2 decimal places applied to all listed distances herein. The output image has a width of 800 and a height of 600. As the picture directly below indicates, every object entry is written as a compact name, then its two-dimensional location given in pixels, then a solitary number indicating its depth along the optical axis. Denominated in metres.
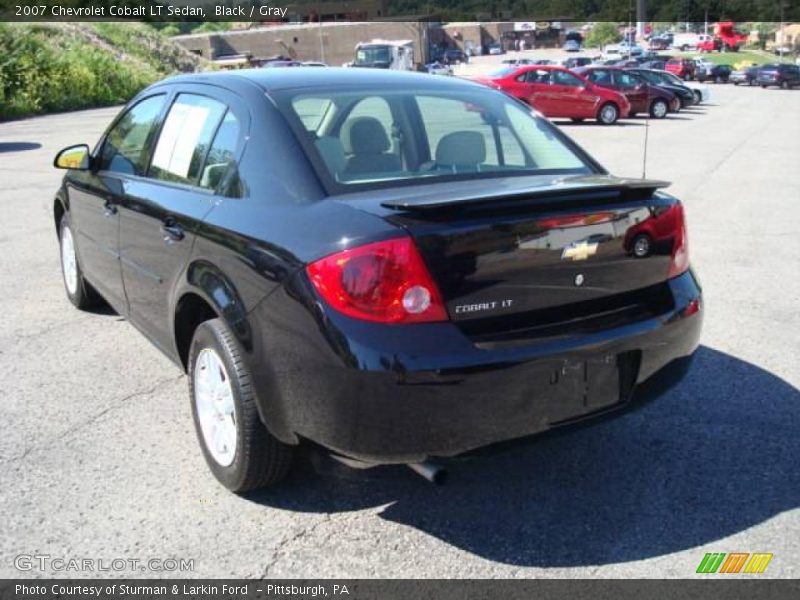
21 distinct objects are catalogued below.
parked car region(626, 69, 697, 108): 29.44
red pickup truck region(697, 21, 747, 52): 98.19
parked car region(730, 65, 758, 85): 50.15
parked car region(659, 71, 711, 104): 30.55
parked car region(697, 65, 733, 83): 52.59
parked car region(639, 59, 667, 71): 49.56
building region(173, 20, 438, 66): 87.38
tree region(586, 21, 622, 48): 114.69
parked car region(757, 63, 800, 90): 47.84
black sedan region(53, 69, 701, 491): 2.71
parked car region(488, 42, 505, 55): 112.24
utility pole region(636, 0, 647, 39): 108.13
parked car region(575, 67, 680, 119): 27.12
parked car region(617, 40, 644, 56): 73.74
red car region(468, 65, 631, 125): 24.72
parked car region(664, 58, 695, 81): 51.72
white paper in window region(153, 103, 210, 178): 3.85
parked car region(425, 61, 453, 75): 56.38
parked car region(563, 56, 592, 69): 50.86
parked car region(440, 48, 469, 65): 86.26
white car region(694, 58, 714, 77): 52.84
